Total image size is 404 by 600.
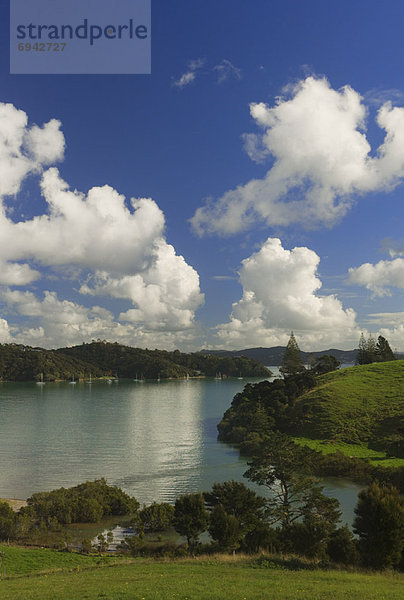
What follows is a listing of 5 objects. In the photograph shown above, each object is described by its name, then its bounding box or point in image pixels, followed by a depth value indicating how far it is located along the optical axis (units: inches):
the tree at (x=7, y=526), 1601.4
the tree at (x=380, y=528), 986.7
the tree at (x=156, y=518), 1644.9
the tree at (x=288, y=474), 1333.7
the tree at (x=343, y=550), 1028.5
